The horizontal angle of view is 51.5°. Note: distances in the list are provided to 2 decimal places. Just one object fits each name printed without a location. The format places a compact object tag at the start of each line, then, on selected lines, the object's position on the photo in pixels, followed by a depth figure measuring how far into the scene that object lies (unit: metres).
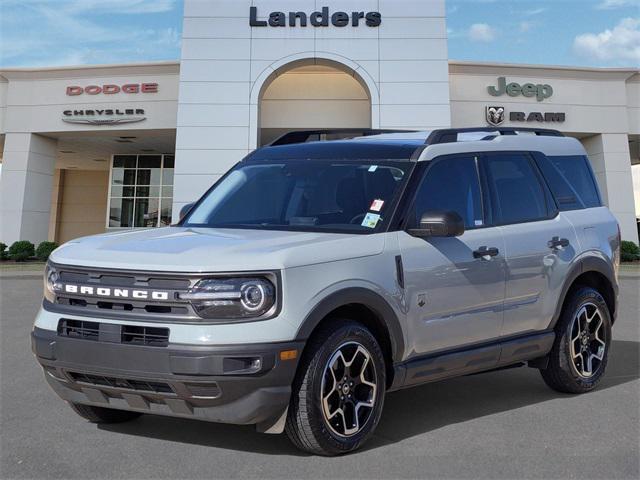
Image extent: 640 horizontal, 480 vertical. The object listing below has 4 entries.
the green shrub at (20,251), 26.62
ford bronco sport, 3.64
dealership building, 24.03
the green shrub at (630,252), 25.66
